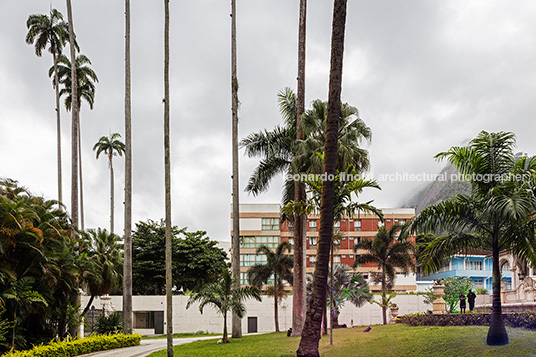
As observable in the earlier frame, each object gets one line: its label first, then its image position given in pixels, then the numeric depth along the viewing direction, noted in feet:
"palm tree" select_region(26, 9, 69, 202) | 117.08
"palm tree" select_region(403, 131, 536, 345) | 49.67
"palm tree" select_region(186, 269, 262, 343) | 82.53
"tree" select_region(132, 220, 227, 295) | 191.21
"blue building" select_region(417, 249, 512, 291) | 267.18
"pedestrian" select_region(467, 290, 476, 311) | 91.40
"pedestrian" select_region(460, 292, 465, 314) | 94.80
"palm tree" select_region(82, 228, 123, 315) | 93.92
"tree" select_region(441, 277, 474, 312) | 118.32
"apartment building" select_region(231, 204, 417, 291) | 217.56
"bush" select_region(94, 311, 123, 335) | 97.91
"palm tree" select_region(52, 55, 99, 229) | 119.96
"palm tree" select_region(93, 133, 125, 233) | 189.61
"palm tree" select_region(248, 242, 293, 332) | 138.10
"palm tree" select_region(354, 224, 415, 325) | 133.08
